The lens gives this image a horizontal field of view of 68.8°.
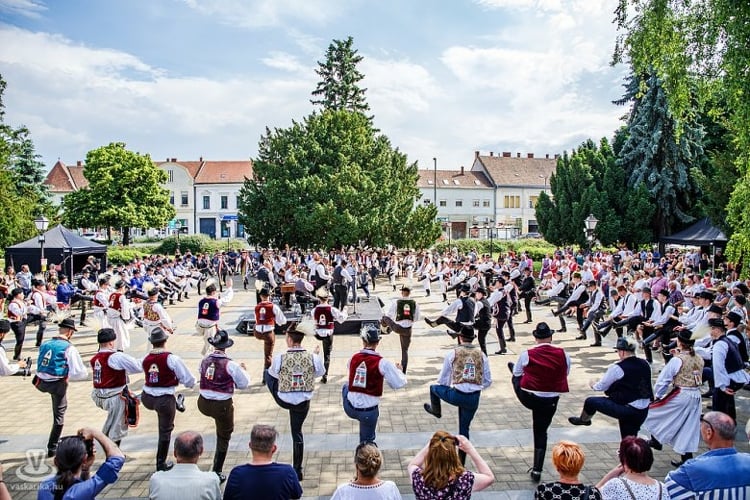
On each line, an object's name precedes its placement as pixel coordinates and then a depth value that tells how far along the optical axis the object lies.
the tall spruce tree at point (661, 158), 31.17
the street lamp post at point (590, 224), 23.52
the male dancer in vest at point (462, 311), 11.27
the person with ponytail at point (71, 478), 3.69
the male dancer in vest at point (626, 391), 6.30
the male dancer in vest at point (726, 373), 7.27
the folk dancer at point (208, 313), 11.09
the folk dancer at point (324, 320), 11.01
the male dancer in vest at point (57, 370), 7.10
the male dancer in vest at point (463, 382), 6.56
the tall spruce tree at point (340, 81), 45.25
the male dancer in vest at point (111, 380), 6.68
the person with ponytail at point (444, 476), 3.77
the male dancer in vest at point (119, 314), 12.30
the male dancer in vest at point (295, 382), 6.48
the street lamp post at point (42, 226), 21.81
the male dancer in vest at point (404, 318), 10.92
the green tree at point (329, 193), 31.42
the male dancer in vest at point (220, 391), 6.43
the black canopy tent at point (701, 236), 25.11
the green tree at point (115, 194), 48.88
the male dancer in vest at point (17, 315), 12.21
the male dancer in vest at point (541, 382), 6.46
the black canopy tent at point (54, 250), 25.02
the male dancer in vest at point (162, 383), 6.53
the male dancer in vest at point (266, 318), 10.68
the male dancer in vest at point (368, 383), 6.32
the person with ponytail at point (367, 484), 3.71
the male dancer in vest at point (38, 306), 13.66
